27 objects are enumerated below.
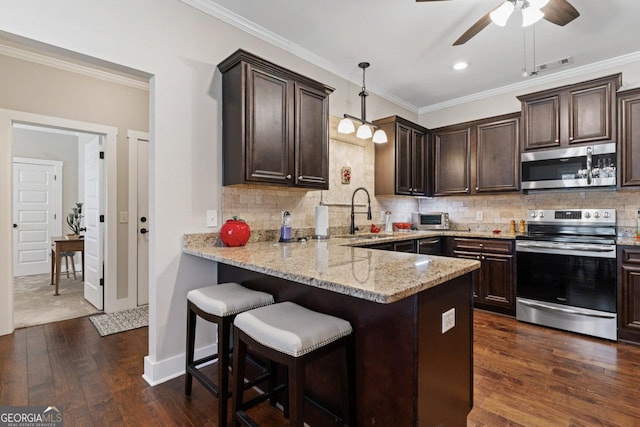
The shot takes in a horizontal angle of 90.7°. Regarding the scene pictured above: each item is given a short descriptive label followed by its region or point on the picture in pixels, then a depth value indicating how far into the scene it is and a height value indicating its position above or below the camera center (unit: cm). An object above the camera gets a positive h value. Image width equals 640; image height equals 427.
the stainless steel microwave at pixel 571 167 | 309 +48
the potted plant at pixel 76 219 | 521 -7
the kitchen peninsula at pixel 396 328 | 124 -49
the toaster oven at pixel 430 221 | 442 -10
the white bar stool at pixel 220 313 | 161 -55
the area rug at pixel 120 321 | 306 -111
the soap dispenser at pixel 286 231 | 280 -15
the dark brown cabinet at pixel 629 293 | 275 -70
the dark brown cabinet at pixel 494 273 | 346 -66
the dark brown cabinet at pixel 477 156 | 379 +75
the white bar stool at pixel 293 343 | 121 -53
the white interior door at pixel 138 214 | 383 +1
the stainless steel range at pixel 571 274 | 288 -59
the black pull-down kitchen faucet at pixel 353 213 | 372 +1
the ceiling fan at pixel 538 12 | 192 +130
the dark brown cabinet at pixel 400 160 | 395 +71
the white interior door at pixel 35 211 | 556 +8
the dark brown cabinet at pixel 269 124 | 232 +72
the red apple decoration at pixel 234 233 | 233 -14
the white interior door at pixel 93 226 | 372 -14
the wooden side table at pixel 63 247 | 421 -43
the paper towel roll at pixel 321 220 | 316 -6
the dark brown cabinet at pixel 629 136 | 293 +72
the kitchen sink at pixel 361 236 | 334 -24
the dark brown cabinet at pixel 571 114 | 306 +102
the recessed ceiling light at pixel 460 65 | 344 +164
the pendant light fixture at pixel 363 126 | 306 +87
